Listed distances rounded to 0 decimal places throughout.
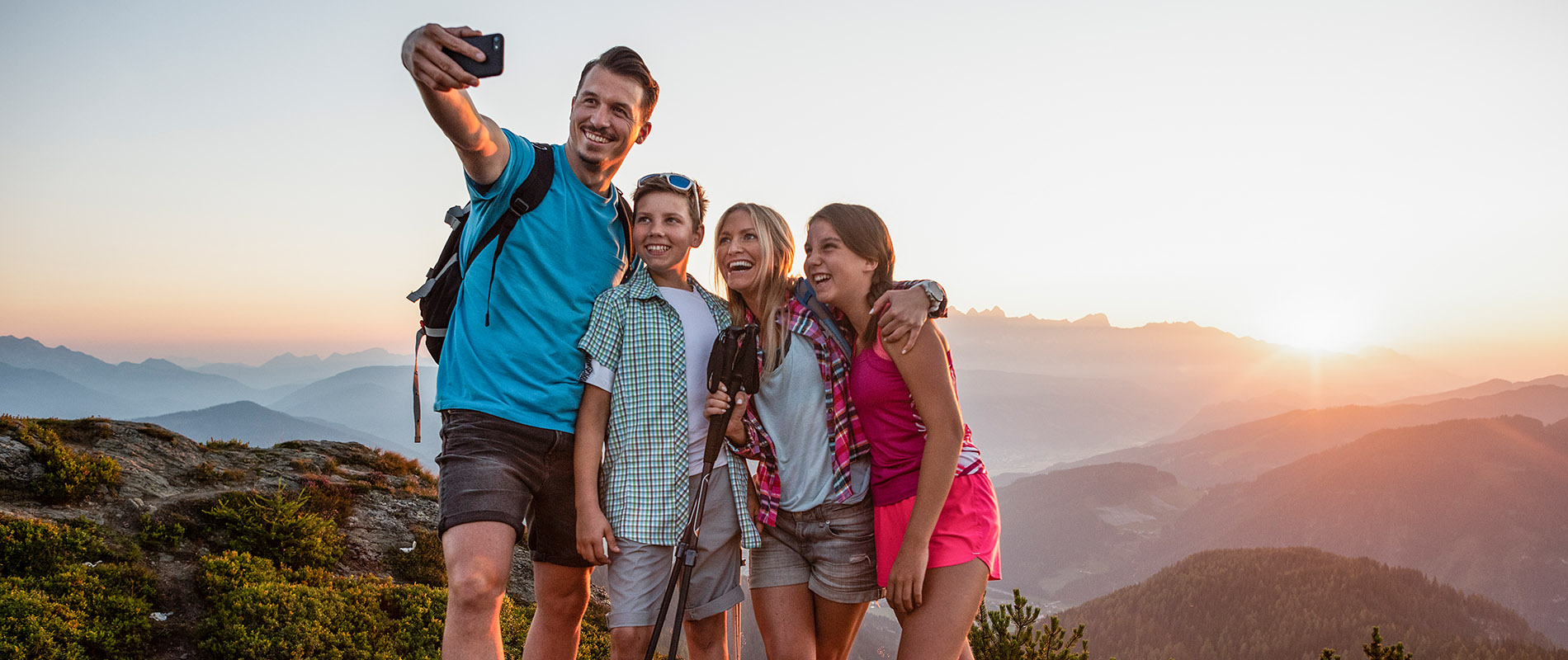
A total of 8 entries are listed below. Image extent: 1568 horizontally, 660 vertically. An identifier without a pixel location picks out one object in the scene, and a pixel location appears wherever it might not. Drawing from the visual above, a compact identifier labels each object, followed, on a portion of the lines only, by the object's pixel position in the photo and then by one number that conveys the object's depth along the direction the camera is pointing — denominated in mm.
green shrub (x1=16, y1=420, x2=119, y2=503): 7801
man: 2879
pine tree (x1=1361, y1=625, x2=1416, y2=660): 5965
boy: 3301
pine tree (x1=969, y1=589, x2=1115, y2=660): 6469
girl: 3318
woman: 3490
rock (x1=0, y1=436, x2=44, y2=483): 7816
